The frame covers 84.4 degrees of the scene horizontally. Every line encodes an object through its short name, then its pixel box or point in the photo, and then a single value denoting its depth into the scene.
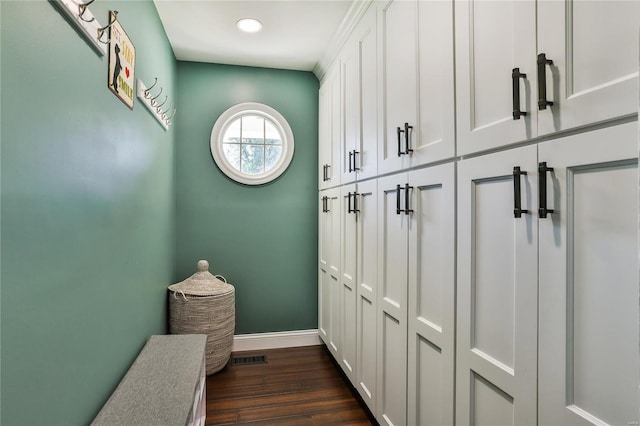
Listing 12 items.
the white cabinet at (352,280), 2.00
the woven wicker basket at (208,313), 2.52
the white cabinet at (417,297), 1.28
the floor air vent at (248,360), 2.86
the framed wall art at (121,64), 1.34
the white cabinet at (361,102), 1.95
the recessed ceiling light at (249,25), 2.39
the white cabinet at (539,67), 0.71
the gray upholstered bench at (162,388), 1.20
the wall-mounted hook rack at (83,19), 0.96
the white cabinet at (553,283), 0.71
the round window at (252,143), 3.13
